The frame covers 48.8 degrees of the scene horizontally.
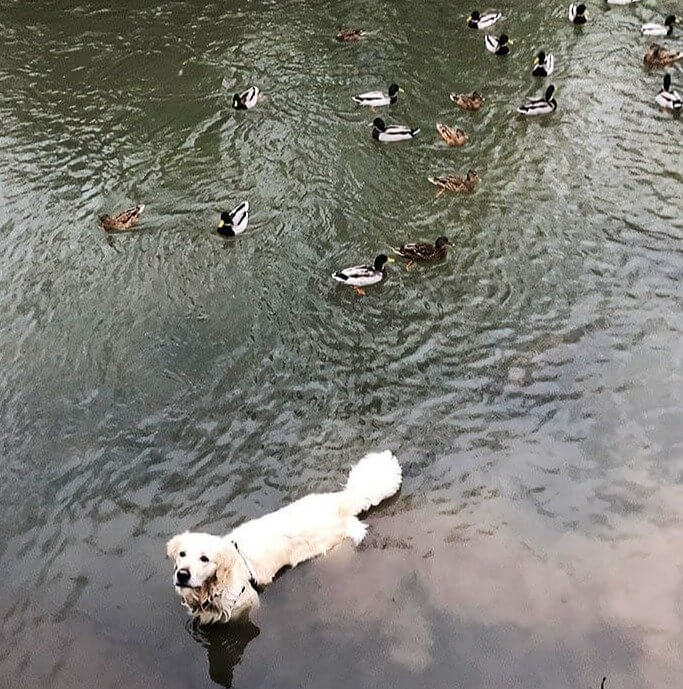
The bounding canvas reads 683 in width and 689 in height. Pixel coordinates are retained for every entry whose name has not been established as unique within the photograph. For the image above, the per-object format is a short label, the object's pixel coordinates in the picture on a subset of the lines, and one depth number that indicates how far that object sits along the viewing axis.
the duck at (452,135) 15.16
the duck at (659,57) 17.12
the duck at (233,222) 13.16
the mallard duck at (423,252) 12.25
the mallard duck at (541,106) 15.76
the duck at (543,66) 17.22
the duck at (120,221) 13.45
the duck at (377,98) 16.33
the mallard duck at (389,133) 15.29
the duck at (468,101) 16.14
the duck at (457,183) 13.85
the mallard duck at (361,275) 11.87
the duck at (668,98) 15.50
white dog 7.15
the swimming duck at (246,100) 16.48
